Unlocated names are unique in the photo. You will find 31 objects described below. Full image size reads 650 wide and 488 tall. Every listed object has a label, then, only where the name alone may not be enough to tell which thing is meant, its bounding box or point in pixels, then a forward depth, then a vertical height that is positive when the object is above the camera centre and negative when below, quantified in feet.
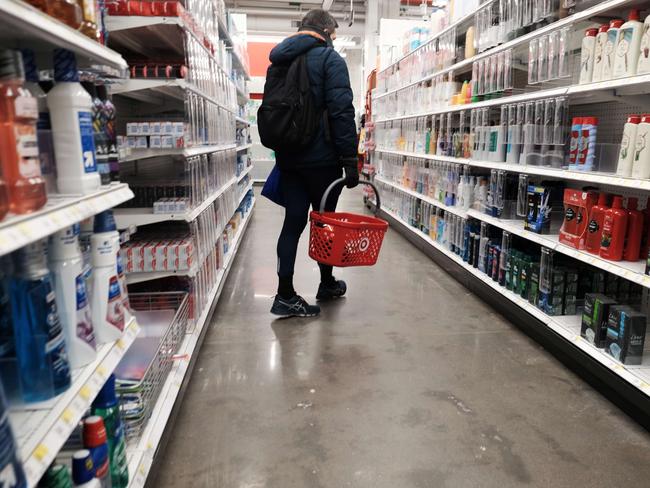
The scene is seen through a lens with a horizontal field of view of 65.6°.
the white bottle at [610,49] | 7.89 +1.43
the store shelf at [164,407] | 5.24 -3.33
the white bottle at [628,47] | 7.45 +1.39
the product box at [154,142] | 7.96 +0.05
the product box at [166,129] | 7.95 +0.25
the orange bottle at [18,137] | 2.86 +0.05
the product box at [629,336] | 7.47 -2.87
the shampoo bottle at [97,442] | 3.92 -2.27
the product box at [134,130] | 7.89 +0.24
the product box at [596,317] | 8.12 -2.85
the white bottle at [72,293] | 3.63 -1.05
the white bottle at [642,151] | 7.20 -0.14
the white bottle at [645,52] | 7.15 +1.25
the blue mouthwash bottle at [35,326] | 3.10 -1.10
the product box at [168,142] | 8.00 +0.05
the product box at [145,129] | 7.92 +0.25
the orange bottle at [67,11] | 3.73 +1.01
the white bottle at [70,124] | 3.71 +0.16
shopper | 10.16 -0.15
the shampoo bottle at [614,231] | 8.04 -1.42
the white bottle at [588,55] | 8.46 +1.44
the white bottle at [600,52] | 8.15 +1.43
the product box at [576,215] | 8.84 -1.32
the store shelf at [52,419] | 2.90 -1.71
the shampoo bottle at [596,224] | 8.45 -1.39
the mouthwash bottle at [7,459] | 2.52 -1.56
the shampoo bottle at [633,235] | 8.02 -1.47
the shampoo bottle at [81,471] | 3.66 -2.32
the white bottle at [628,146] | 7.50 -0.07
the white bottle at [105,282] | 4.27 -1.14
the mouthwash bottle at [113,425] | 4.41 -2.44
